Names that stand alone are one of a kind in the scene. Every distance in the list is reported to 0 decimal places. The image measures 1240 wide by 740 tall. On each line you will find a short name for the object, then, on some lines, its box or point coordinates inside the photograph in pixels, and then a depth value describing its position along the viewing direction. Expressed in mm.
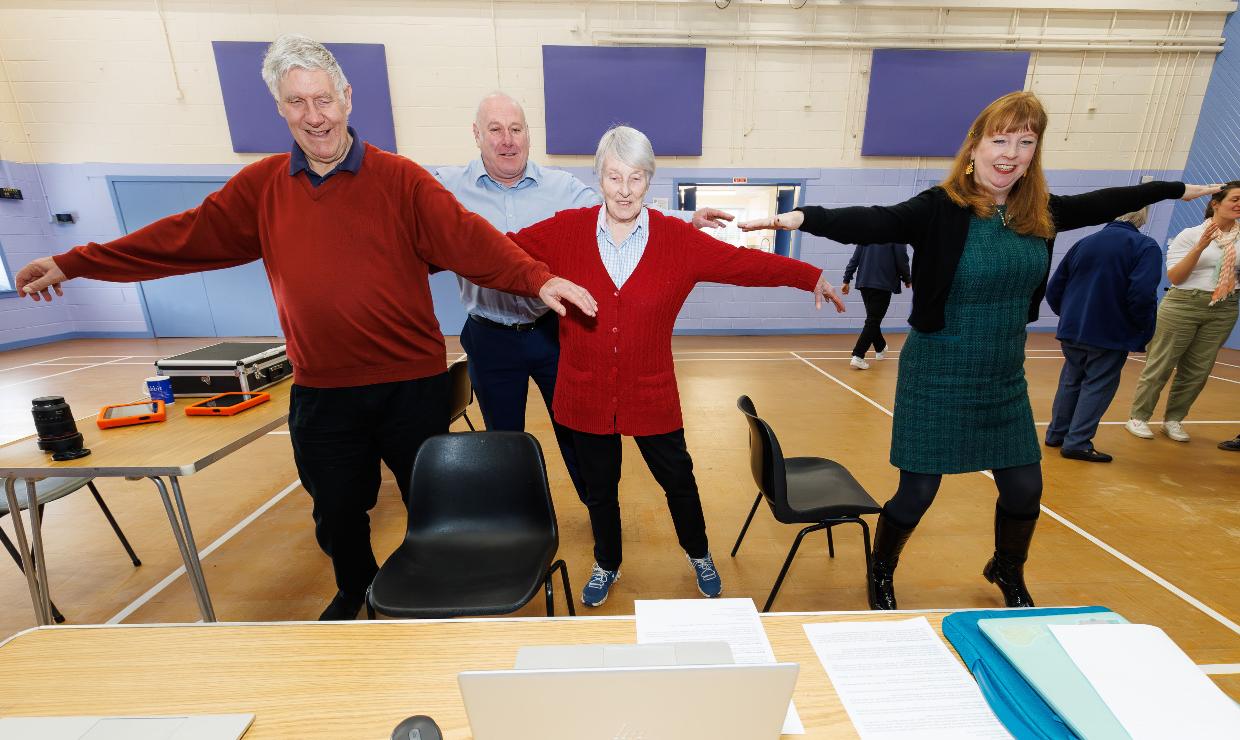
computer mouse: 722
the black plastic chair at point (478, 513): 1657
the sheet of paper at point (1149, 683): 686
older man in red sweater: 1549
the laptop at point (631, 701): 572
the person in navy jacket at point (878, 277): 5492
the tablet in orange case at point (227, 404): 2121
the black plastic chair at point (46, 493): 1878
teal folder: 705
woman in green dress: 1562
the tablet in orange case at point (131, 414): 1977
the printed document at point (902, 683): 769
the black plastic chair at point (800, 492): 1826
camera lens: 1659
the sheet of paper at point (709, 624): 916
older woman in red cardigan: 1685
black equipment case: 2311
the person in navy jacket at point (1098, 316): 3109
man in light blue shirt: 2232
